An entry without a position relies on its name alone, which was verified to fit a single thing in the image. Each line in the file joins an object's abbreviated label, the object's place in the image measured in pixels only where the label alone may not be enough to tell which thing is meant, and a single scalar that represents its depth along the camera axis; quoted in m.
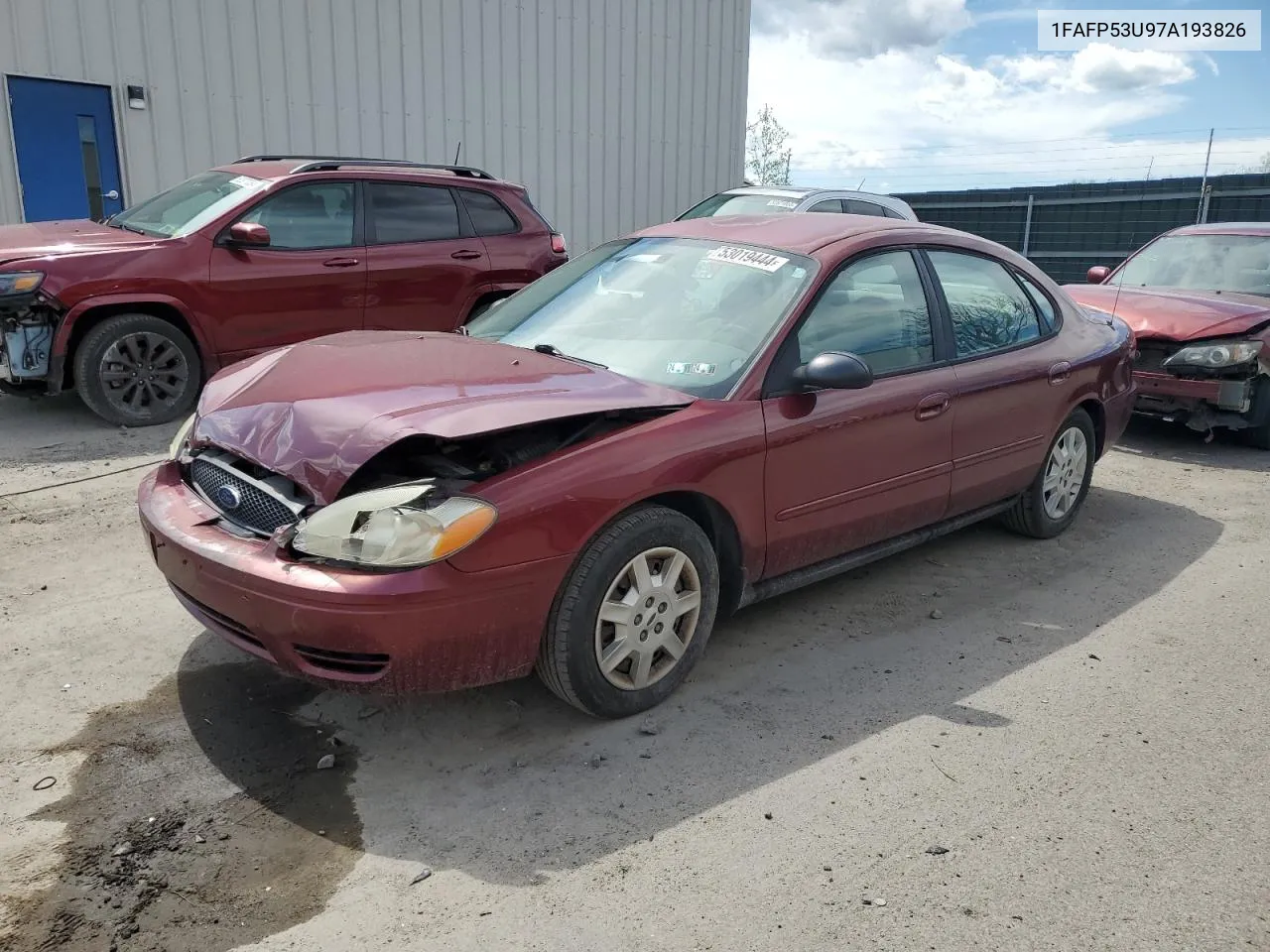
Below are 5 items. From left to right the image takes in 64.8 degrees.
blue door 9.20
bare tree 30.20
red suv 6.23
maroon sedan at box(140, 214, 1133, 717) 2.88
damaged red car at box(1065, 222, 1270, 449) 7.25
